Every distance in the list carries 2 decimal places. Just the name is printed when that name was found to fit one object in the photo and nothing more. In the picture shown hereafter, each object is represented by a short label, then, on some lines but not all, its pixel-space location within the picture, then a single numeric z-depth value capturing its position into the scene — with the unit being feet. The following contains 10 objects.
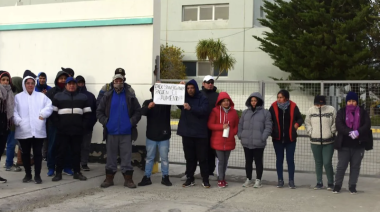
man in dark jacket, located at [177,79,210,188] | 25.11
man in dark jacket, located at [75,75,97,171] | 27.58
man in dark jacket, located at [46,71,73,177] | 27.22
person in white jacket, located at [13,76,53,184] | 24.54
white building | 88.02
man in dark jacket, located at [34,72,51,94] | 28.45
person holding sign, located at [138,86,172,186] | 25.62
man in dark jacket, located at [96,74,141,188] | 24.86
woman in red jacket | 25.36
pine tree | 74.64
